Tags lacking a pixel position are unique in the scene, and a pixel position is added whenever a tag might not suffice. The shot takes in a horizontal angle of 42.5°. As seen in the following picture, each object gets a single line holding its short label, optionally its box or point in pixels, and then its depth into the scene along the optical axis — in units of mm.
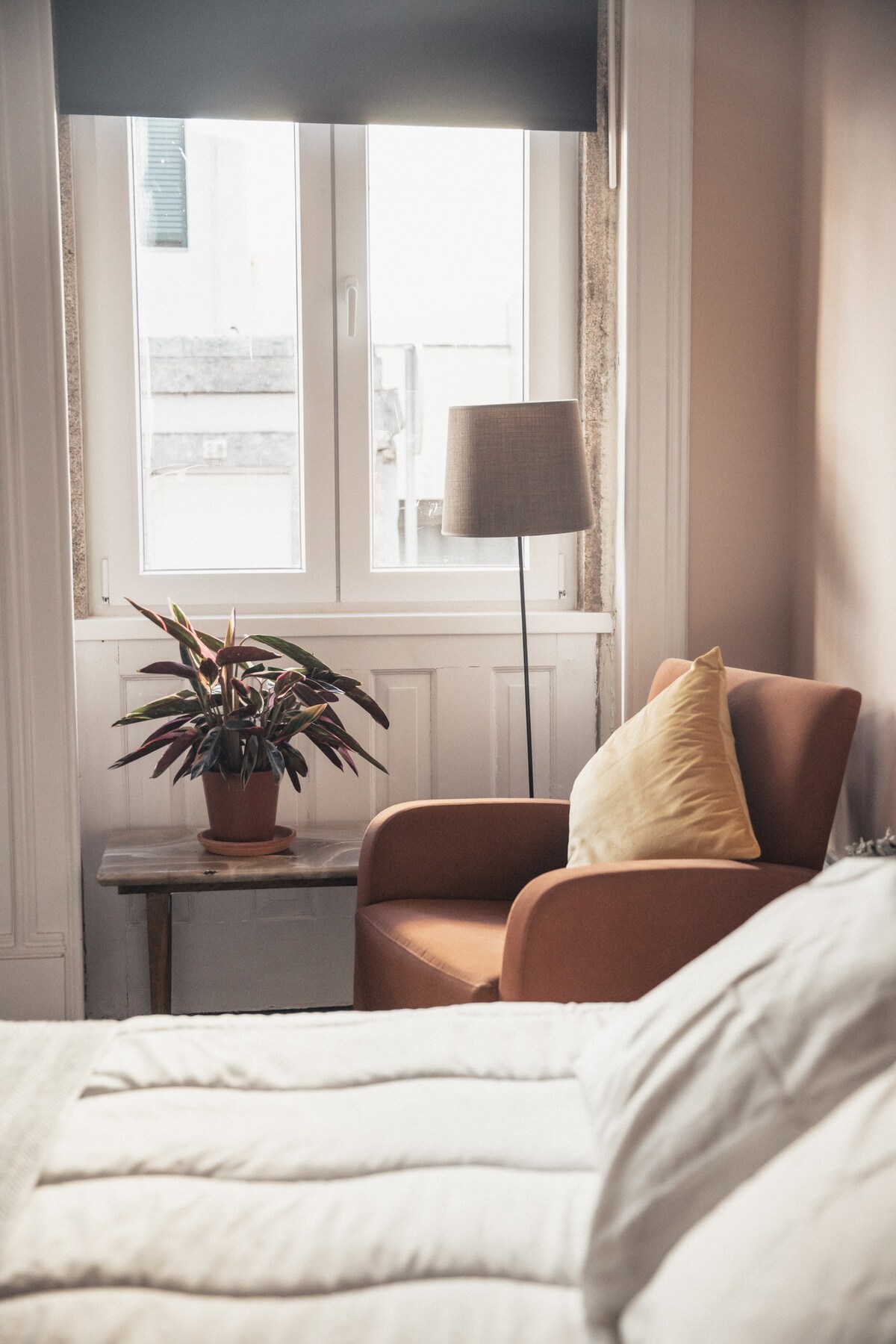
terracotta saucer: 2604
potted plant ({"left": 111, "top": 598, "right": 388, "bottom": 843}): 2516
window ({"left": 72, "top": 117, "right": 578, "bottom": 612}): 2979
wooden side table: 2479
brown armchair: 1939
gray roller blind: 2805
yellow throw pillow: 2094
